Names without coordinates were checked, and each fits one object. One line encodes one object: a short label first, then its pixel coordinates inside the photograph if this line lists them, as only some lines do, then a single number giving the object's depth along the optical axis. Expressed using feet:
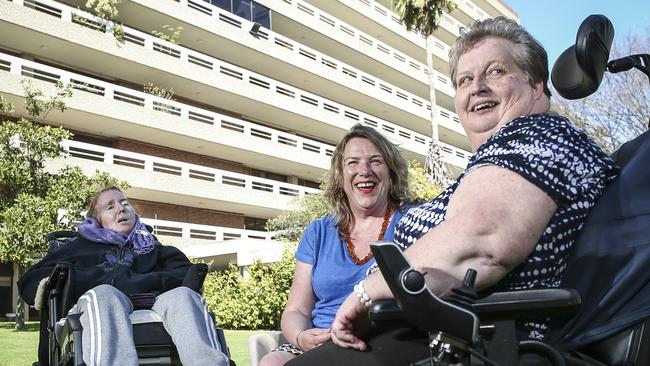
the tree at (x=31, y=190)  57.06
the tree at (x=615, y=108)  63.77
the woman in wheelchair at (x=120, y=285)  12.34
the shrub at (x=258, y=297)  61.21
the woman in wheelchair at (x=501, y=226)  4.88
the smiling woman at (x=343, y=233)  10.52
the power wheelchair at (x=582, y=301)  4.31
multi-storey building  86.74
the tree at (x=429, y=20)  81.20
